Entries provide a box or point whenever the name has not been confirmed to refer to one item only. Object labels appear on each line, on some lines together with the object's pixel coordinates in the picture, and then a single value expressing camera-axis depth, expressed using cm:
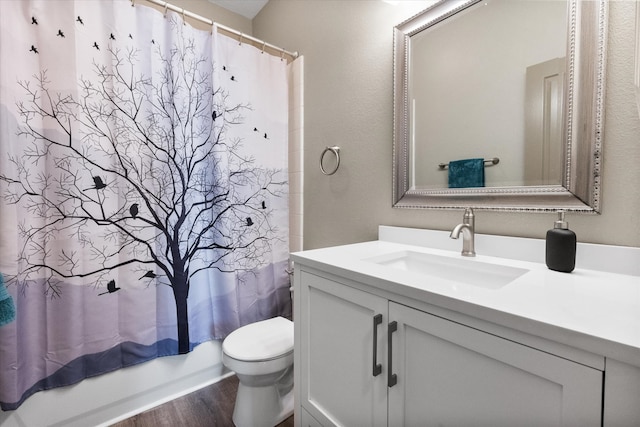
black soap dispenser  81
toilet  133
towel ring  167
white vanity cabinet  53
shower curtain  122
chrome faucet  104
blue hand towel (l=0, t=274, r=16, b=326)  104
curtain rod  153
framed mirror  88
